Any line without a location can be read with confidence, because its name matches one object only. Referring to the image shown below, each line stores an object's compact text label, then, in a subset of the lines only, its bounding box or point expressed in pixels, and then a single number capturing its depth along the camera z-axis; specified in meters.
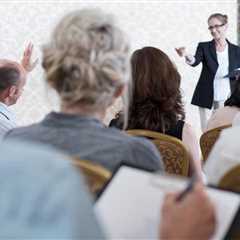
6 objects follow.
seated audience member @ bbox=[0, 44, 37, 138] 6.10
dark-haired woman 5.02
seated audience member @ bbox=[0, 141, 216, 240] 1.24
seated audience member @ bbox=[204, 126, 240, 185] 3.10
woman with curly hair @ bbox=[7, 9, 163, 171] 2.85
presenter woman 8.71
